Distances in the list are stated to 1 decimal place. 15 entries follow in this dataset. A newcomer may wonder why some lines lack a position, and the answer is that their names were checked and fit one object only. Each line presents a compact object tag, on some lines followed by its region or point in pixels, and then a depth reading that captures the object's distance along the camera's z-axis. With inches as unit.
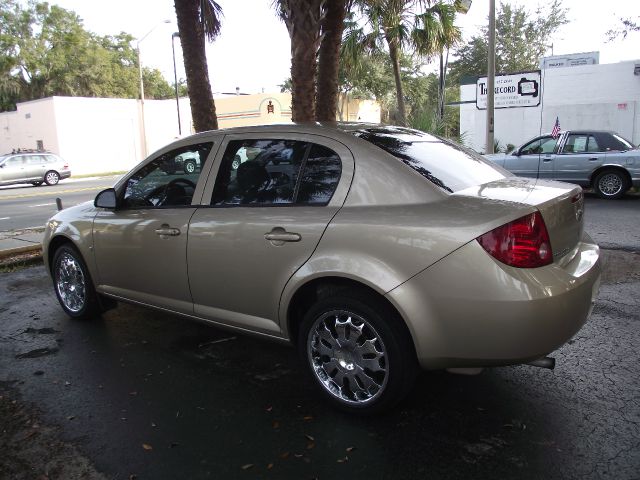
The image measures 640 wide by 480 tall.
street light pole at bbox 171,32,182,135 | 1245.7
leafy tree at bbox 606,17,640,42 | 666.8
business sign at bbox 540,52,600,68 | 1007.0
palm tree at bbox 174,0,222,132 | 313.4
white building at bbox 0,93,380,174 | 1290.6
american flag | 501.7
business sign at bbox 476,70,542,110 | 709.3
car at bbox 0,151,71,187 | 944.3
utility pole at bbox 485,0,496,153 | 523.5
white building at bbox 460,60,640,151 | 741.9
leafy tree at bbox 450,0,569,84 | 1676.9
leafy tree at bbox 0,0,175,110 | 1708.9
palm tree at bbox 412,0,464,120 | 581.6
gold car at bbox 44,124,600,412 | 106.7
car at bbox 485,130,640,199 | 470.3
